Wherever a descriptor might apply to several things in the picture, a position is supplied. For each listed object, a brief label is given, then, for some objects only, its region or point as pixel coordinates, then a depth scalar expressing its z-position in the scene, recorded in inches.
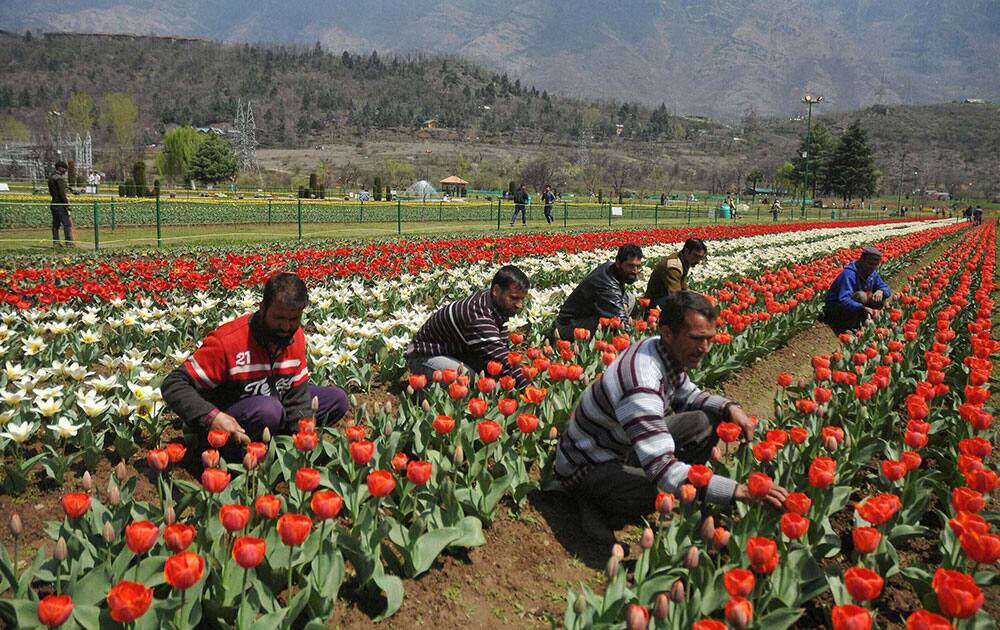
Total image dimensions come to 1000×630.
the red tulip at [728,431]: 131.5
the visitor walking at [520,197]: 1005.2
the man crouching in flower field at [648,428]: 124.8
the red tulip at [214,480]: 107.0
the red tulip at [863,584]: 85.7
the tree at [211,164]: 2522.1
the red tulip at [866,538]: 96.2
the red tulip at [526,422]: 139.6
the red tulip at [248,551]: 85.2
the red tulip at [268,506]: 101.0
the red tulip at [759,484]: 111.4
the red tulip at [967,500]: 110.0
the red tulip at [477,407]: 146.2
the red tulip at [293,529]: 92.0
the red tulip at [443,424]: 137.3
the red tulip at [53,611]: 76.6
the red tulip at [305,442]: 126.5
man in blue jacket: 320.2
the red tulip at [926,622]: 76.4
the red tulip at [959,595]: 79.8
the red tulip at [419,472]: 113.9
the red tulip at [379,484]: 104.9
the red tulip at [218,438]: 125.6
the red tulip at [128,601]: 78.2
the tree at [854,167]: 3467.0
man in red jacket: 144.9
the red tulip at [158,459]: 116.0
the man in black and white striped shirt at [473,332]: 191.5
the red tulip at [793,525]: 99.6
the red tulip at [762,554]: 92.2
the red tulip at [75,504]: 100.4
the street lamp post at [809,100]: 1492.4
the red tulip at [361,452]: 121.2
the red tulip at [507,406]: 147.7
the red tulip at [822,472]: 117.2
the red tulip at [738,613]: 82.7
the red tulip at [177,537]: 91.3
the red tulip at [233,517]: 95.9
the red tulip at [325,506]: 97.7
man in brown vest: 291.3
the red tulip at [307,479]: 109.4
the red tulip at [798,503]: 105.4
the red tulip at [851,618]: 77.1
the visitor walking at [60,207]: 572.1
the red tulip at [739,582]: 85.3
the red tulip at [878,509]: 104.2
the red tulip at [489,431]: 130.6
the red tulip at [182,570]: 82.1
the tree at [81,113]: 3654.0
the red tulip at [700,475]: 115.8
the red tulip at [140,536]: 90.7
